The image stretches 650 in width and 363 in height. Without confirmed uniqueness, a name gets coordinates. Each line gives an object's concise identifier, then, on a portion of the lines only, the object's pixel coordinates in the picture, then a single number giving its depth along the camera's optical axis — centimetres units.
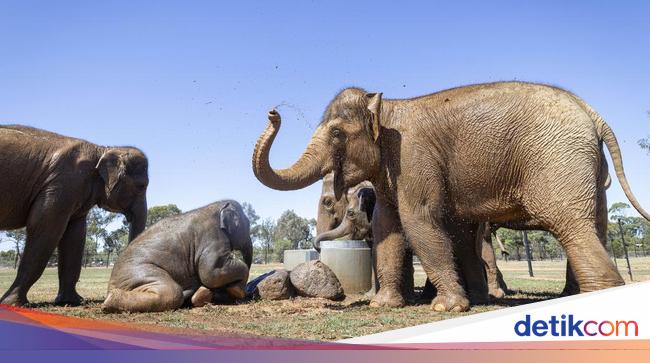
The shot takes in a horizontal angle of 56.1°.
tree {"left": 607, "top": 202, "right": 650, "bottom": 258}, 5941
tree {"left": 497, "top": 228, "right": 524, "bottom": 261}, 6652
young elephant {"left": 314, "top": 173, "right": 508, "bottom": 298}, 1151
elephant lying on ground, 795
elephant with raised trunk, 662
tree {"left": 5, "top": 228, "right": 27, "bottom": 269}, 5480
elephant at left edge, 915
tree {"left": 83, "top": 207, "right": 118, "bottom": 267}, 5050
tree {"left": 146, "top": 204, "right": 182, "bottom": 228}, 4797
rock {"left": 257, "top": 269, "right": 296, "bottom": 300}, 944
